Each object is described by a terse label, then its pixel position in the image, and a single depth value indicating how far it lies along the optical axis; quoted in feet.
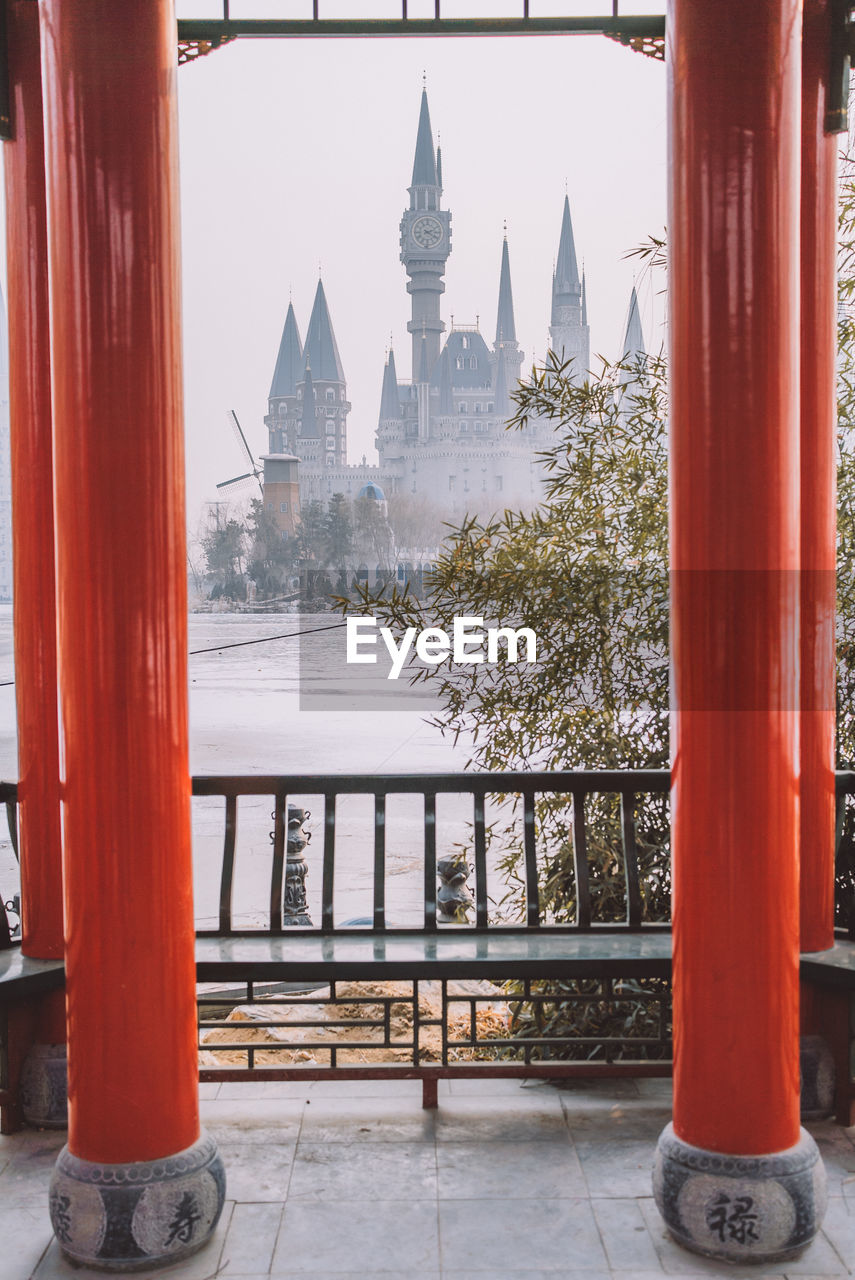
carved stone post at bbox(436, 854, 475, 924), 17.62
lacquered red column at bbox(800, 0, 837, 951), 9.11
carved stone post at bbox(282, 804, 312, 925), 19.49
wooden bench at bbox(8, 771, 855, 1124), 8.83
